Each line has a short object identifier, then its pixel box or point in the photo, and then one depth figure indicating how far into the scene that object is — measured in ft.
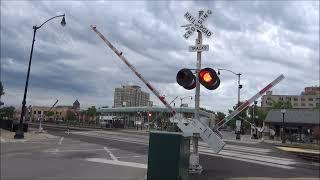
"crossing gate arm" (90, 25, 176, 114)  17.19
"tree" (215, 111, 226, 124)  285.09
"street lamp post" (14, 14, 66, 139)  64.64
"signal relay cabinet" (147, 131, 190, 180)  11.99
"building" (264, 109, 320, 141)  149.19
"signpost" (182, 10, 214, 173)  17.09
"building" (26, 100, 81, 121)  341.69
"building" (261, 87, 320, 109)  331.66
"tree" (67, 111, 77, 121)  328.60
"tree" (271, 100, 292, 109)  211.07
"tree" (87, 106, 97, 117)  326.01
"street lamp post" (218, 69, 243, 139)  107.03
